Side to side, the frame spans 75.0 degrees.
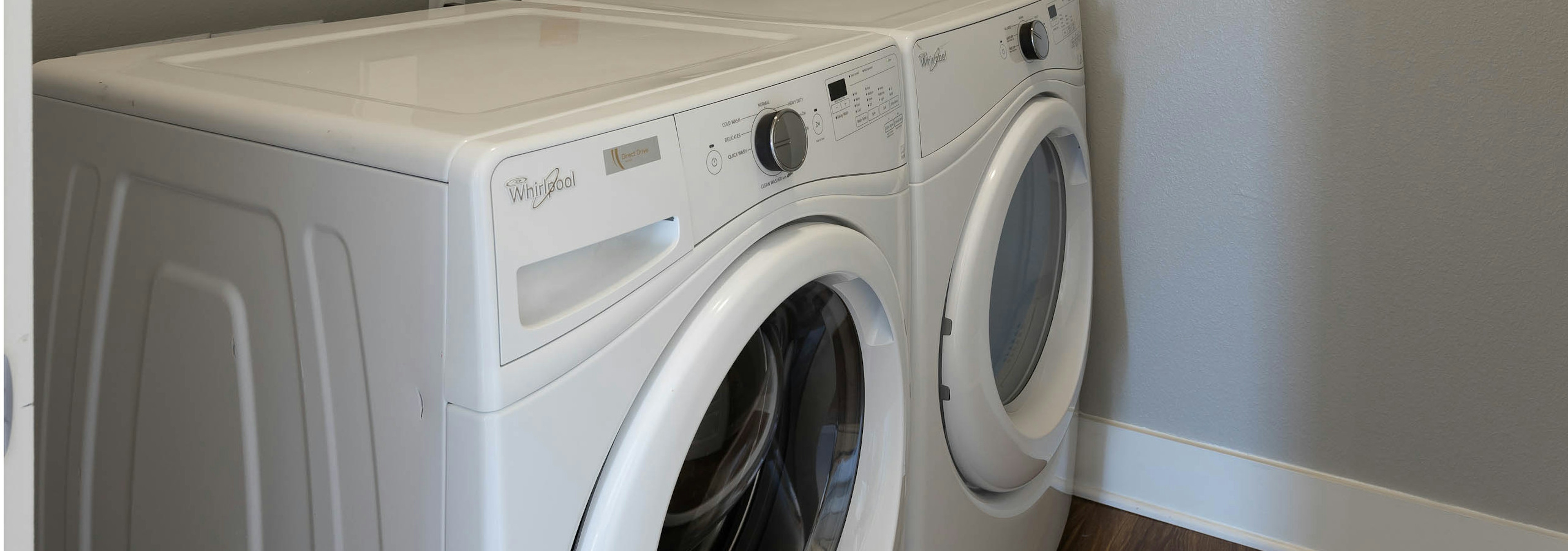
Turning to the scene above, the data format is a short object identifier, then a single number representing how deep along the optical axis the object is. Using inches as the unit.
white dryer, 35.2
